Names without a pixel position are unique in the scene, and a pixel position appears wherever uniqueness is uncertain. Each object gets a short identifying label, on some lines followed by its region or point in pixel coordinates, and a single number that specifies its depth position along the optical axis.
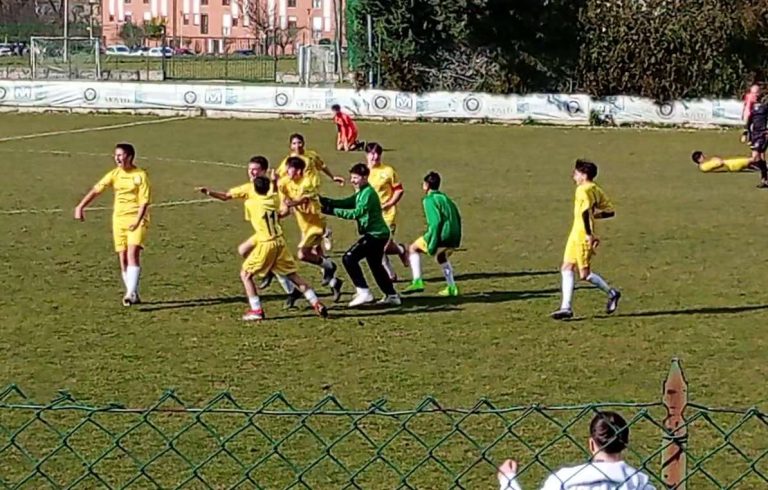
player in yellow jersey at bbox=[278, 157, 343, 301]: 14.24
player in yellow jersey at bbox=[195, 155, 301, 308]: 13.31
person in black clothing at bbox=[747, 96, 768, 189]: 25.25
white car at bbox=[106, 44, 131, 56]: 74.02
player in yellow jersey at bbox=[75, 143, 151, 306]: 13.53
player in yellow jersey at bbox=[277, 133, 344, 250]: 15.44
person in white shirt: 4.86
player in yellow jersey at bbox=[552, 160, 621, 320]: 12.68
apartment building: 113.66
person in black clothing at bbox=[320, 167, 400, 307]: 13.19
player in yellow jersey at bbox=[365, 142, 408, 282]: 15.15
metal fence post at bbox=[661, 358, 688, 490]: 4.38
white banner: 41.84
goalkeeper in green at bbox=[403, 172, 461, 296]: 13.98
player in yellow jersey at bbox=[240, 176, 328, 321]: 12.77
